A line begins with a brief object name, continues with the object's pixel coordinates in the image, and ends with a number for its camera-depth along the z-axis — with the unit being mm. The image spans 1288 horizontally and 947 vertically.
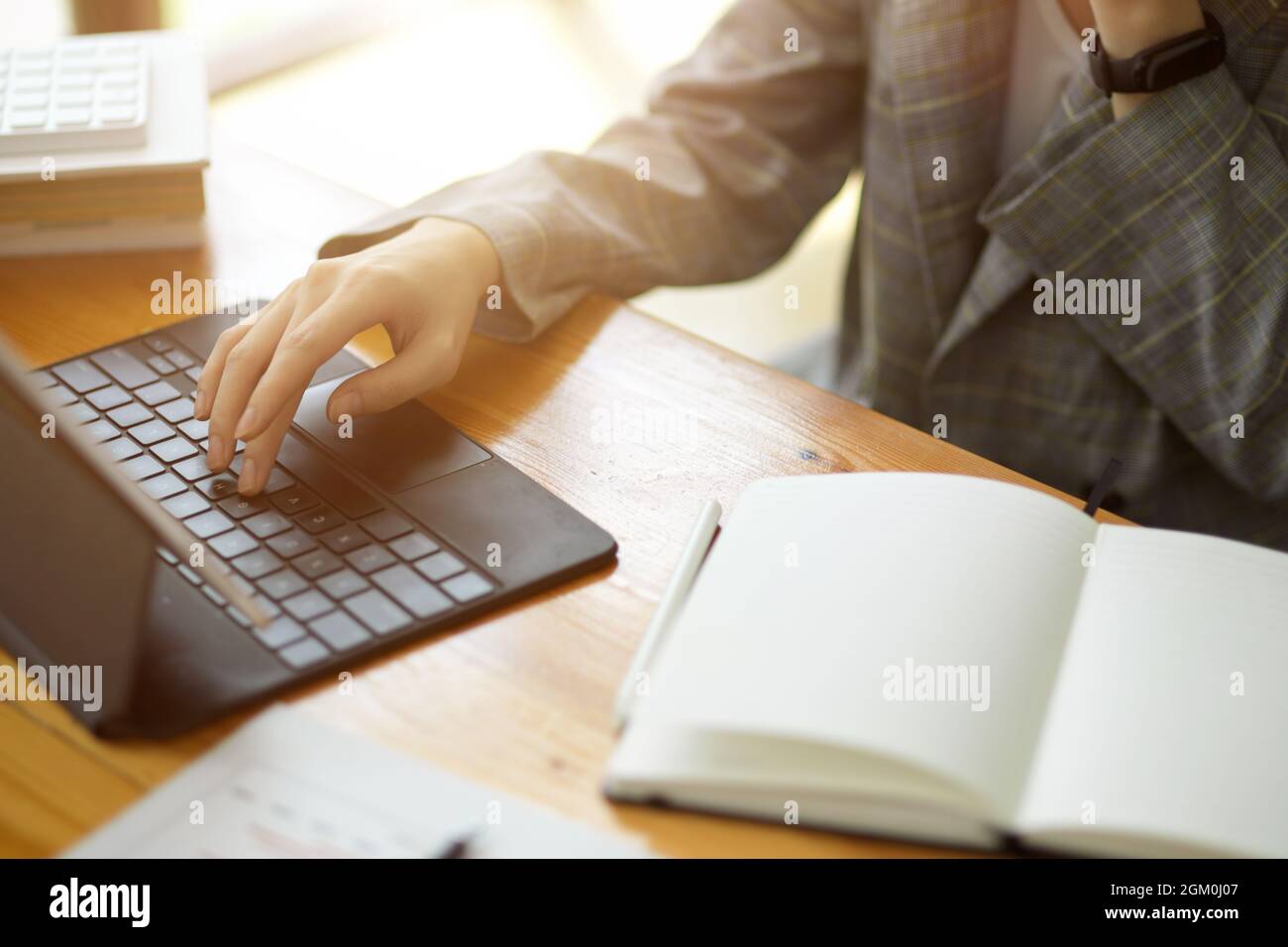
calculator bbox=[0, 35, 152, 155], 819
